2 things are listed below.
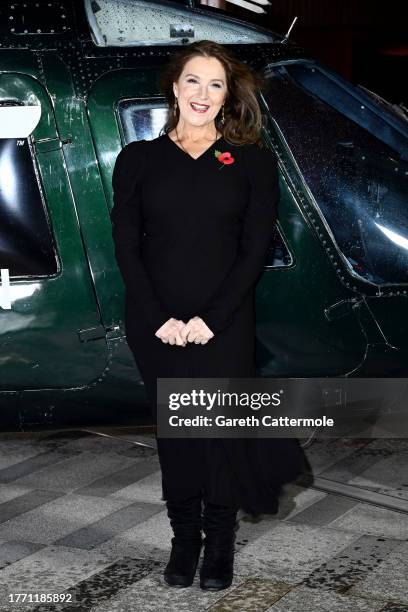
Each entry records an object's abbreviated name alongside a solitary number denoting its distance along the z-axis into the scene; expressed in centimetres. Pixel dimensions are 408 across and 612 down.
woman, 360
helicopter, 452
